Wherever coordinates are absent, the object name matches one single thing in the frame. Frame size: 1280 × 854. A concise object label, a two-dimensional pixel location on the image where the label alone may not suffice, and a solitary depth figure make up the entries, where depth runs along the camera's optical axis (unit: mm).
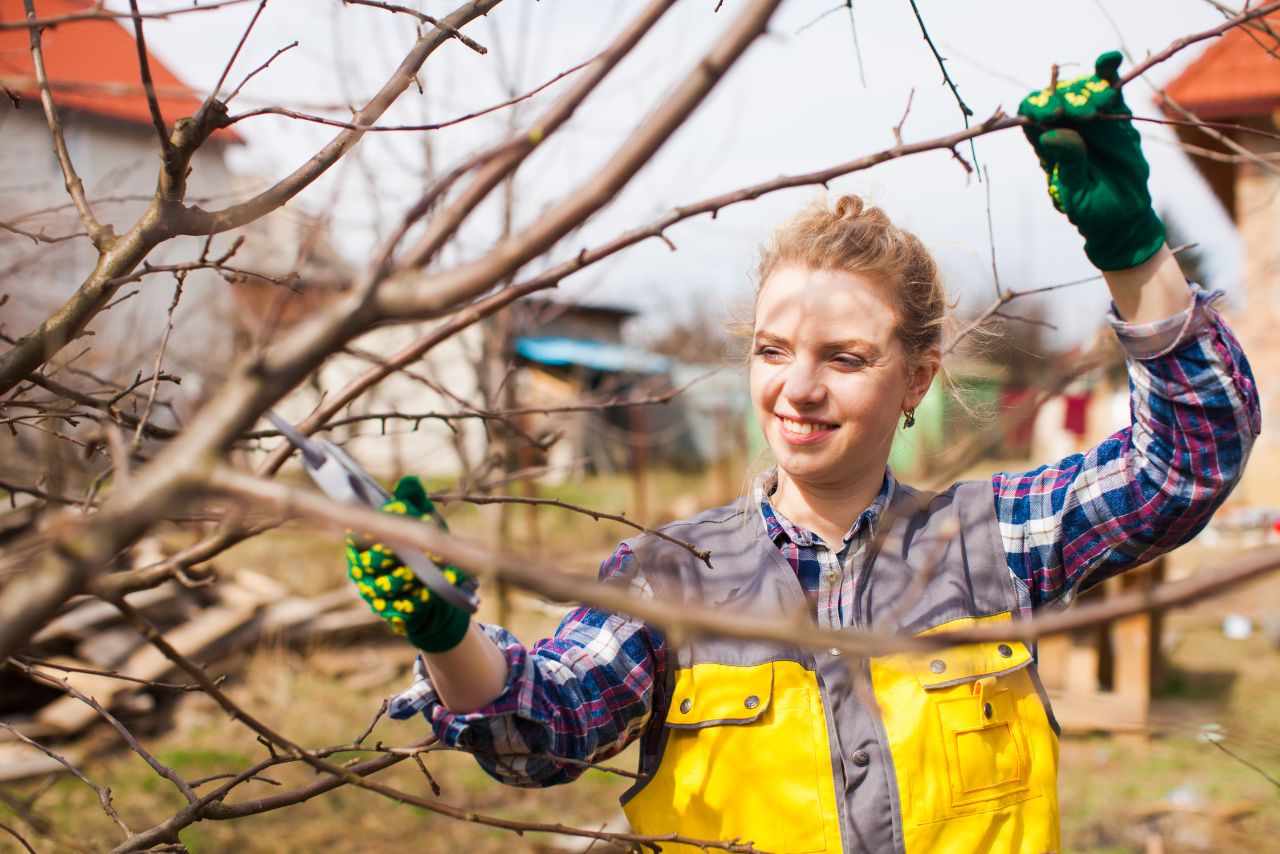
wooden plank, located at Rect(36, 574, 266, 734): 5055
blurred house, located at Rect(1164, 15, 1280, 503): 8445
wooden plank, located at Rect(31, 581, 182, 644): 5266
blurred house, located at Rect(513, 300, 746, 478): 15672
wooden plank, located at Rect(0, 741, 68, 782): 4586
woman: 1417
